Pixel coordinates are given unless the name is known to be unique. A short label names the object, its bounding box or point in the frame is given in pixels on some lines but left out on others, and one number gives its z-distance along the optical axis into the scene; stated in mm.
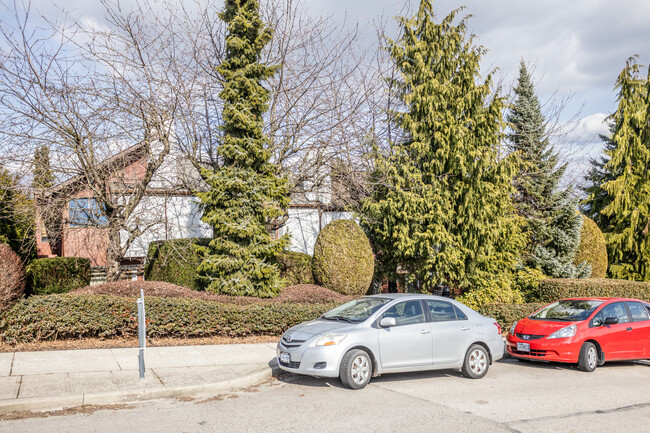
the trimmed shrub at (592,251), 19781
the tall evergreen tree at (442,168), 15359
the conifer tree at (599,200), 22578
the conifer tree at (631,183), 20844
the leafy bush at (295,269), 15523
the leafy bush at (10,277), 9664
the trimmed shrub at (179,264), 14094
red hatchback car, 9859
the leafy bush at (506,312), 14469
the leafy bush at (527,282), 17078
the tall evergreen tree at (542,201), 18984
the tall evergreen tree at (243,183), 13133
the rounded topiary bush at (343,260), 14906
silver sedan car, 7777
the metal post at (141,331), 7668
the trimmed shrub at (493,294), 15648
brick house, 13031
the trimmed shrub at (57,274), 15188
